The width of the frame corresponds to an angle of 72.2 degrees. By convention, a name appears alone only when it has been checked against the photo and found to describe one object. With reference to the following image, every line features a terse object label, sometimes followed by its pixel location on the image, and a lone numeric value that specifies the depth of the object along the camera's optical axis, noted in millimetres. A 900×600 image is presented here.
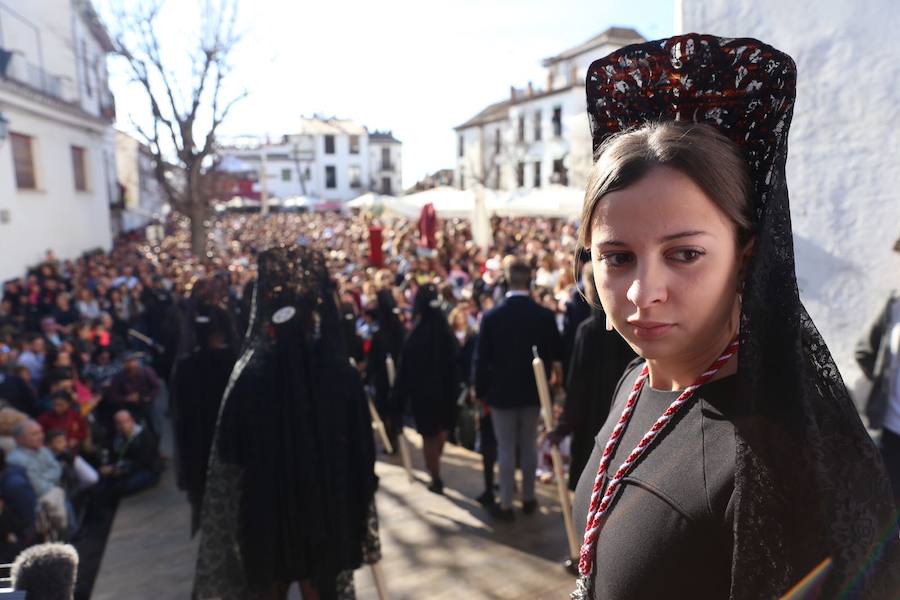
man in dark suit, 4473
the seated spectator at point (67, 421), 5297
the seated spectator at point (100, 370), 7024
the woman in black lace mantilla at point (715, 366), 846
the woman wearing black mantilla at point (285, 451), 2934
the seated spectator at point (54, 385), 5675
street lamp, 9898
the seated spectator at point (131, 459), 5512
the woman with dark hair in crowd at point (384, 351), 5927
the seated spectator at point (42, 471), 4348
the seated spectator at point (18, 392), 5555
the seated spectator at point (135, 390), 6258
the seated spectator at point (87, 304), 9883
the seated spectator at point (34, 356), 6473
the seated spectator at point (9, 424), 4430
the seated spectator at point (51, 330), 7801
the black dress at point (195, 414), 4016
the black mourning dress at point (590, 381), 3660
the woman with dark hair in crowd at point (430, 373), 5117
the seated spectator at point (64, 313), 9281
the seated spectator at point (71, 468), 4902
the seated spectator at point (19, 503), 3971
